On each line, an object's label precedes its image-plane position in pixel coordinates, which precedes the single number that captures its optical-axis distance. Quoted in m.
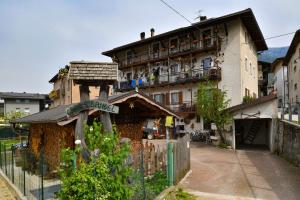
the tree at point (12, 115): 41.48
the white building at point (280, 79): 35.50
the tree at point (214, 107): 20.39
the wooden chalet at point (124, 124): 11.20
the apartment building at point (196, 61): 24.72
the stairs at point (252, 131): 24.50
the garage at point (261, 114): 19.12
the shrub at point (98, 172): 5.27
